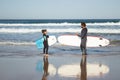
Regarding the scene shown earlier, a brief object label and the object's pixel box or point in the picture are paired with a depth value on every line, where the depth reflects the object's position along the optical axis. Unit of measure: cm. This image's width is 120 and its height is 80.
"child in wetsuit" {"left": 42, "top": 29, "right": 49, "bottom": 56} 1528
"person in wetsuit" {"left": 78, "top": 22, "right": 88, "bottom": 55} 1477
